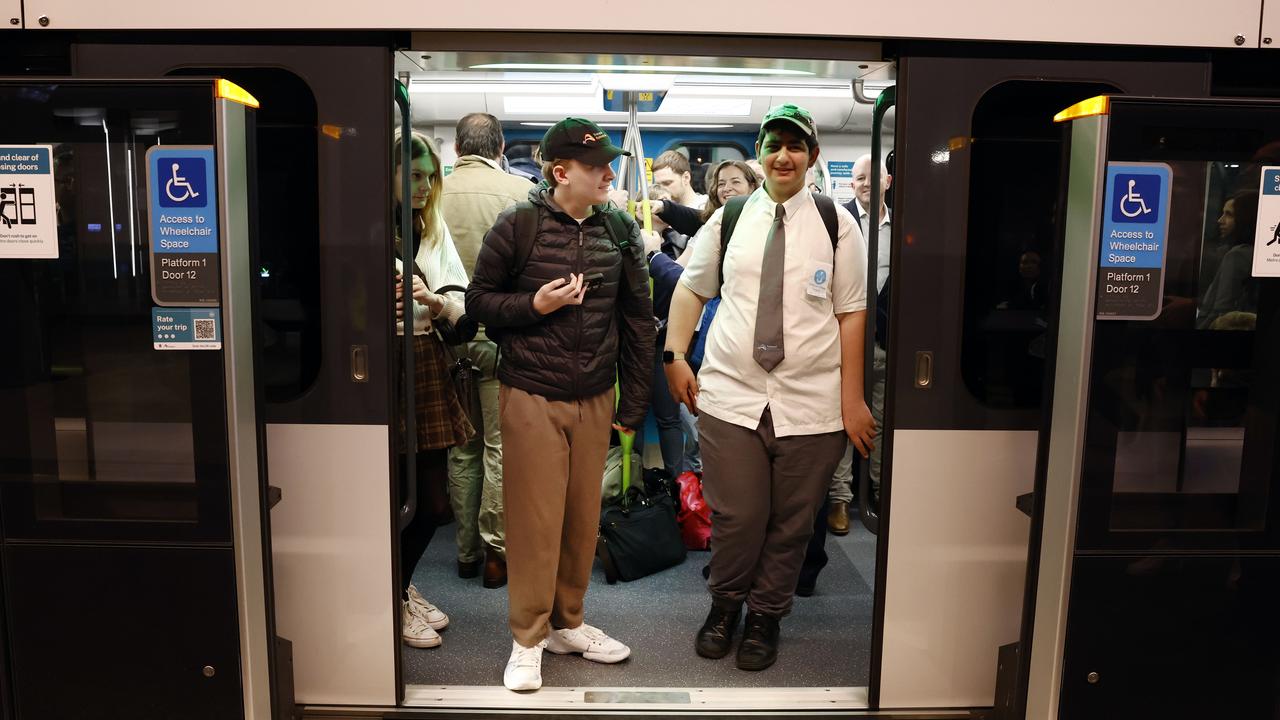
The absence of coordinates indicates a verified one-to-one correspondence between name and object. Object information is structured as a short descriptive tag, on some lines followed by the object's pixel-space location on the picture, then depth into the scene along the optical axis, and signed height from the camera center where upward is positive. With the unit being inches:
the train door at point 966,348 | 96.4 -10.3
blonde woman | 119.0 -18.9
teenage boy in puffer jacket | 106.0 -11.7
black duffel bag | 149.9 -50.2
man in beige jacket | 140.9 +1.9
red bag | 166.4 -50.7
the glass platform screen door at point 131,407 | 78.5 -15.5
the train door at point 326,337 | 94.5 -9.9
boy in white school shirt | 111.3 -15.6
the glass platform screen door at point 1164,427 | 80.0 -16.3
